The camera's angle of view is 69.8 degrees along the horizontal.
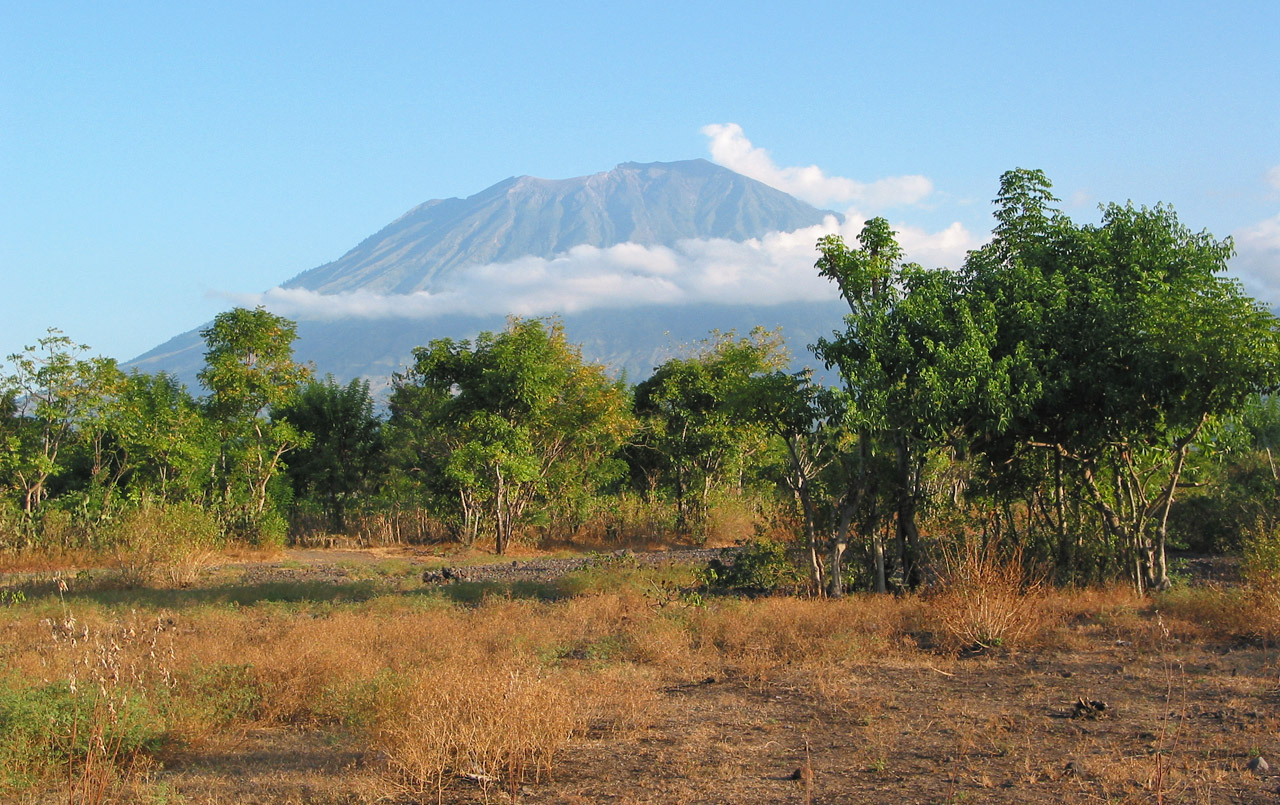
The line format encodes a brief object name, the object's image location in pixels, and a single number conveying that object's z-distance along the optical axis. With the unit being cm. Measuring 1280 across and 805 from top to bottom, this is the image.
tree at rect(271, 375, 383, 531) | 2431
